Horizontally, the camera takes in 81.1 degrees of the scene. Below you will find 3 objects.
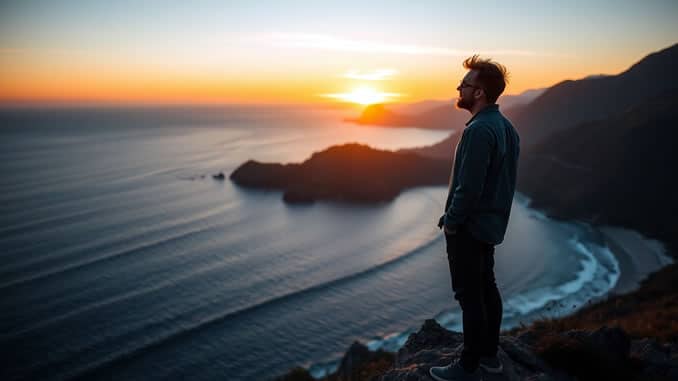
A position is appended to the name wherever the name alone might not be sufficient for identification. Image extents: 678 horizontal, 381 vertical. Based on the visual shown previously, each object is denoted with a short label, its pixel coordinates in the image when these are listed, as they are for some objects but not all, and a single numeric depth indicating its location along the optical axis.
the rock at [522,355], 4.84
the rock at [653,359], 4.96
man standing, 3.25
